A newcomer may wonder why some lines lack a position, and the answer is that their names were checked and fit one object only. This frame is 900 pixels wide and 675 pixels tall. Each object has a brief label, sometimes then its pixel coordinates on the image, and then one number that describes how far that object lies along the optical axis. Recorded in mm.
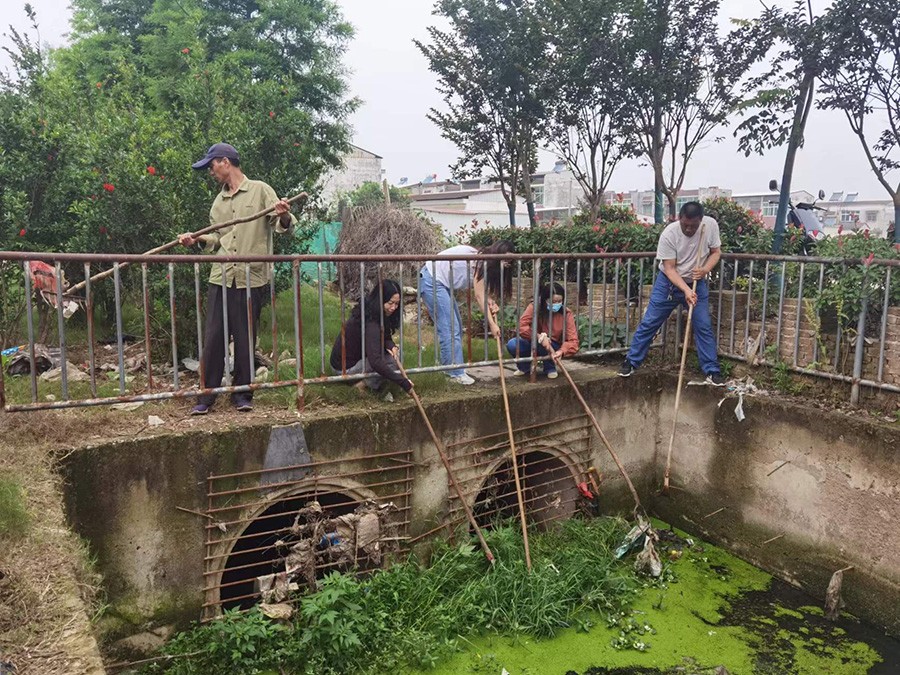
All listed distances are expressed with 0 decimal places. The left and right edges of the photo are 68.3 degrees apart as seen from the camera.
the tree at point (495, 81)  11562
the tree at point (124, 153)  5863
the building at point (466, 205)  30531
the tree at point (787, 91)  6973
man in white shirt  5742
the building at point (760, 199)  37688
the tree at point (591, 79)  9414
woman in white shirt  5539
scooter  9547
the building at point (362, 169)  38094
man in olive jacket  4598
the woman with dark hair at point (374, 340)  4863
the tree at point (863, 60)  6477
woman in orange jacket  5878
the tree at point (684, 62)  8828
